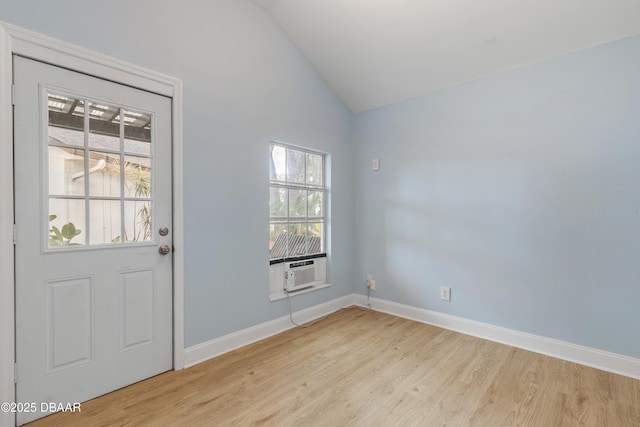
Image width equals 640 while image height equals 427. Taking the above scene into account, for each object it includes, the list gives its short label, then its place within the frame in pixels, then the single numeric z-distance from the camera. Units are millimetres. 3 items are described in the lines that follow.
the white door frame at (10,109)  1518
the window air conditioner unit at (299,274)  2980
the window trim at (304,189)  2959
